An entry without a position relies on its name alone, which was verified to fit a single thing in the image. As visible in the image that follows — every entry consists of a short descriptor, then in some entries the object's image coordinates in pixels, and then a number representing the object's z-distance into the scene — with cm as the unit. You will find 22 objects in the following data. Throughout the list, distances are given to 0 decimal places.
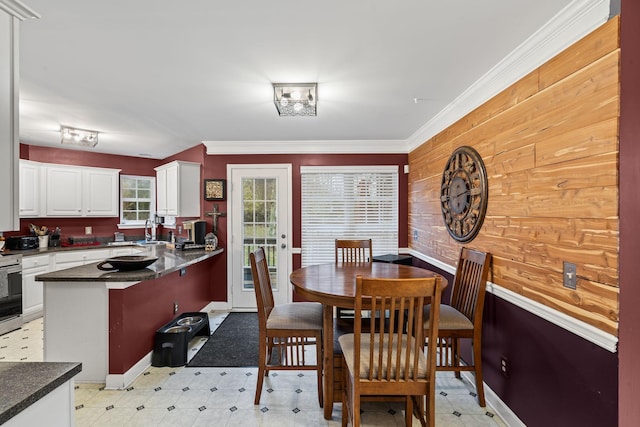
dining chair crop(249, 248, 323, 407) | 219
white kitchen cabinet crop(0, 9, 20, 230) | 100
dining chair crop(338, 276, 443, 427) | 154
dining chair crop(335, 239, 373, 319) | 342
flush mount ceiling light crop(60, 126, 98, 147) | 340
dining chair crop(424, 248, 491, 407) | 216
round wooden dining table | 197
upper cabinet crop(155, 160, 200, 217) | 414
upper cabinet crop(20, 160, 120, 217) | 409
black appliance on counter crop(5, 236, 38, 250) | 397
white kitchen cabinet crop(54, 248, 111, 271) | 415
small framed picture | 421
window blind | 423
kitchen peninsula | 238
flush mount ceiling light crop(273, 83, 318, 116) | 234
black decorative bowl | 253
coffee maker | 412
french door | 423
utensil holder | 424
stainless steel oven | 339
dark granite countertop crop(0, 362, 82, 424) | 81
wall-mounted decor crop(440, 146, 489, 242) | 230
